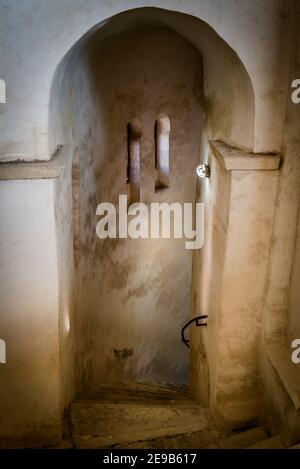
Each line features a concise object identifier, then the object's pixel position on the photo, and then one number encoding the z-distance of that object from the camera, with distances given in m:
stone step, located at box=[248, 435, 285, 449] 4.68
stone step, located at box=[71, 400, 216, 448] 5.36
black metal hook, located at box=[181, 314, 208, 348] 6.37
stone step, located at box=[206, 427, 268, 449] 5.05
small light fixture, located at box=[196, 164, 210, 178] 6.31
